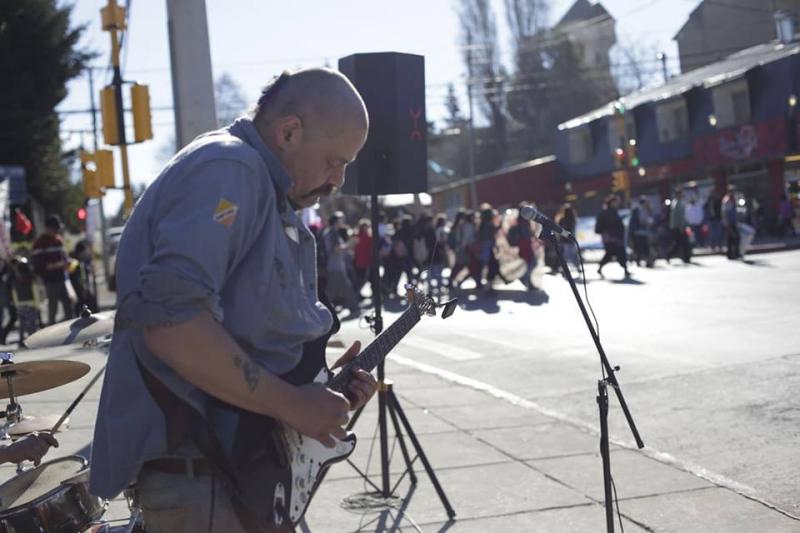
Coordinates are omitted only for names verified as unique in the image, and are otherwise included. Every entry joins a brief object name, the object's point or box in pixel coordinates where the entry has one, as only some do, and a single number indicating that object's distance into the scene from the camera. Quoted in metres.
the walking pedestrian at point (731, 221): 23.89
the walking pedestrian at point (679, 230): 24.98
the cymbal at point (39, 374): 3.81
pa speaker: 5.71
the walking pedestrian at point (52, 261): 16.11
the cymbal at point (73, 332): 4.44
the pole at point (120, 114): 12.32
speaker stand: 5.50
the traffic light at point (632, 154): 38.22
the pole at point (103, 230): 37.84
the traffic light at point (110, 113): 12.20
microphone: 3.99
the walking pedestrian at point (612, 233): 21.89
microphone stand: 3.75
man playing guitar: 2.08
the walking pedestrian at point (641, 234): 25.59
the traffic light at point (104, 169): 15.42
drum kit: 3.44
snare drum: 3.42
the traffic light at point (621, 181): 36.66
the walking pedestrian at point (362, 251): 21.06
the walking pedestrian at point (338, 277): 18.50
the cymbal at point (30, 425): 4.01
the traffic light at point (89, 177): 20.27
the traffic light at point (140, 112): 11.76
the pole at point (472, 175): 51.32
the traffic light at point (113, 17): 13.02
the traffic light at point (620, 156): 37.41
